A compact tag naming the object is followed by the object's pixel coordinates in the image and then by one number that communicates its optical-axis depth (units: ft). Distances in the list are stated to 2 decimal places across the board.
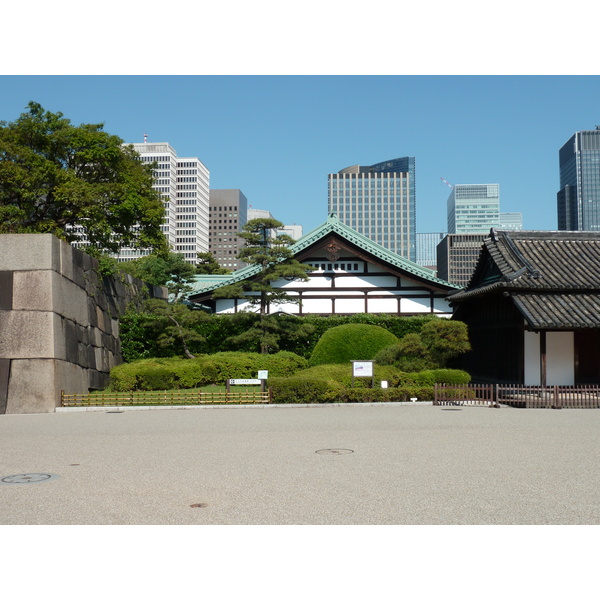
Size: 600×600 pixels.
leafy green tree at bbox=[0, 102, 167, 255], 86.17
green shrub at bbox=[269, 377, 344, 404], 73.61
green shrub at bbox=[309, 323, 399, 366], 93.81
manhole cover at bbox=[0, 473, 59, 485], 31.24
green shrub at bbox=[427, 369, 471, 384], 78.18
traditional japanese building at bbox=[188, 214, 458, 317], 109.81
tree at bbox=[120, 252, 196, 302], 118.62
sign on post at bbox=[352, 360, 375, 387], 76.29
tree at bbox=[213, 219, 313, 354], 95.45
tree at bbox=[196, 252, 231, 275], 208.54
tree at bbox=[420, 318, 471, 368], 83.56
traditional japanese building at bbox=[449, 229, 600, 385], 76.95
